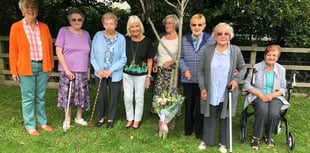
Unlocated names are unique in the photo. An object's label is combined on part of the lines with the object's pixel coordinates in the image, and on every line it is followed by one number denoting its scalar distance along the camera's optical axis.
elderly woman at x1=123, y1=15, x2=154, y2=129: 4.56
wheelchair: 4.32
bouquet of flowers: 4.36
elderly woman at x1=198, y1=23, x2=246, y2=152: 3.97
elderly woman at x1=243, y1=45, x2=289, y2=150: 4.26
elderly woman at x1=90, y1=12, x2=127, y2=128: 4.57
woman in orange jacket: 4.25
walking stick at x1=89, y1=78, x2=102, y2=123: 4.72
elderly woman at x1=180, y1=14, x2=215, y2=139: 4.19
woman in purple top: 4.53
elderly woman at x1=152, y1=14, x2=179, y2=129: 4.53
